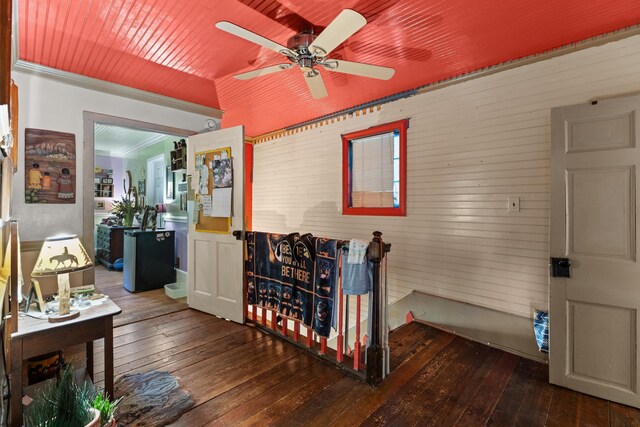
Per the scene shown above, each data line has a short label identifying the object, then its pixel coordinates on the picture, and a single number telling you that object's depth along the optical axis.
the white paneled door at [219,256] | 3.27
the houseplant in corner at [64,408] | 1.17
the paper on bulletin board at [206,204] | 3.53
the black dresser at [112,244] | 6.32
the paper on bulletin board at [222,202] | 3.34
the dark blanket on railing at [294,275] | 2.47
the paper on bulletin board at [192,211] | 3.68
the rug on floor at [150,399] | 1.80
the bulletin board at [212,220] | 3.40
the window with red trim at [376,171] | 3.49
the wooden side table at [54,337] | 1.57
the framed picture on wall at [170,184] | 5.23
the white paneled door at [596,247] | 2.02
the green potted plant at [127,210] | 6.73
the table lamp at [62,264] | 1.79
